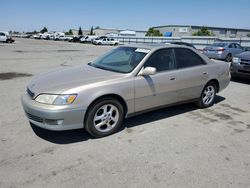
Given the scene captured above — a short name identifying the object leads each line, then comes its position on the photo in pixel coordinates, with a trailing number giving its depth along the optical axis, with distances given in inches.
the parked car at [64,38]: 2180.1
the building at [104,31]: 3657.5
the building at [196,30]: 2923.2
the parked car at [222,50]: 601.0
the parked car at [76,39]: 2001.2
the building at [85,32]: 4237.2
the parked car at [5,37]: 1280.8
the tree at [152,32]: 2603.3
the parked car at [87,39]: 1856.8
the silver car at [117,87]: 133.0
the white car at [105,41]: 1625.2
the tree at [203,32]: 2191.7
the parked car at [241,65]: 314.2
